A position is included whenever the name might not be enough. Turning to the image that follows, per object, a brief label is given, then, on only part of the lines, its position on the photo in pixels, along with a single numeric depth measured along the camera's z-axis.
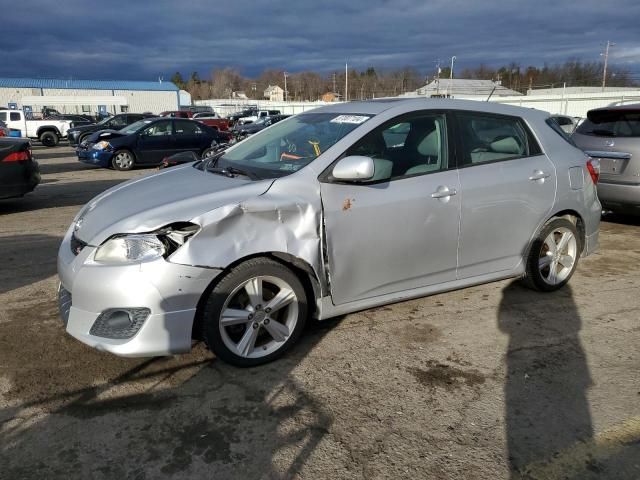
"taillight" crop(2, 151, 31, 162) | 8.07
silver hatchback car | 3.02
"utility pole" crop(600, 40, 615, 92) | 63.06
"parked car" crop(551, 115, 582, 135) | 17.56
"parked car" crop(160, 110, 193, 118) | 30.49
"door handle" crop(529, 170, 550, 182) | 4.29
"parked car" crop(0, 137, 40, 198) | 8.05
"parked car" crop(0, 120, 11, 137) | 18.10
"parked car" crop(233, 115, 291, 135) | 23.37
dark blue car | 14.37
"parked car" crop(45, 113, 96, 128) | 28.90
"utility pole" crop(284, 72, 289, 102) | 112.79
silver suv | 6.44
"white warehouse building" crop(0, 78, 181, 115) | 55.13
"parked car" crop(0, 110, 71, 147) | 26.41
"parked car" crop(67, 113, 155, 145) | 22.27
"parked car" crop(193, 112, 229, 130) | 29.30
